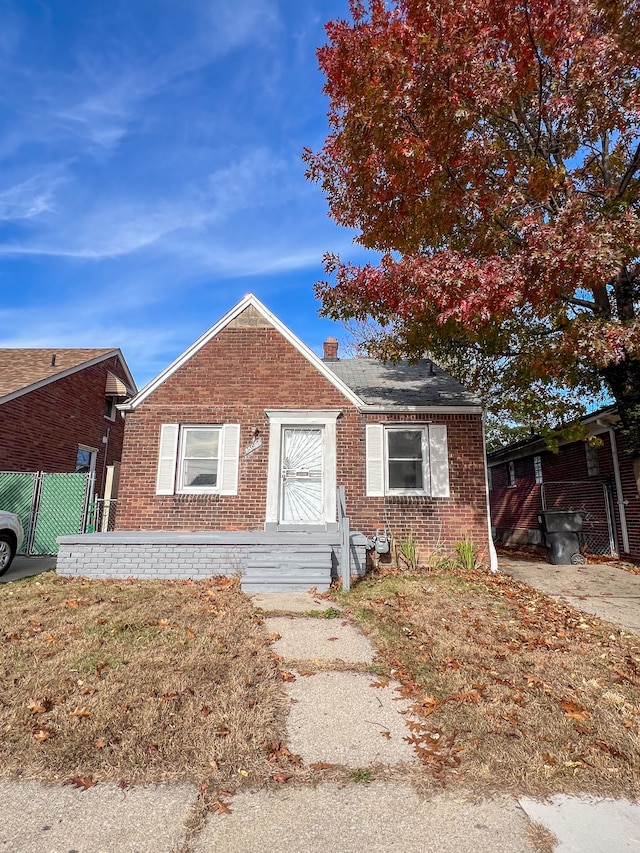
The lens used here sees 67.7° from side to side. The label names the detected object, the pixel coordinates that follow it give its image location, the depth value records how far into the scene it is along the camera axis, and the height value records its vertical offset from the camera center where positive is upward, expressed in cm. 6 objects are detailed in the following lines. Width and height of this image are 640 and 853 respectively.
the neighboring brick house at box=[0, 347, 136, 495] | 1394 +356
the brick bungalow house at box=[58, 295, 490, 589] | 1008 +150
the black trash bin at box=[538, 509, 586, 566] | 1147 -30
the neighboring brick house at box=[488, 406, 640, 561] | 1145 +105
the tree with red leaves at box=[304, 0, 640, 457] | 690 +594
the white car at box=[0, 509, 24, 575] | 891 -37
